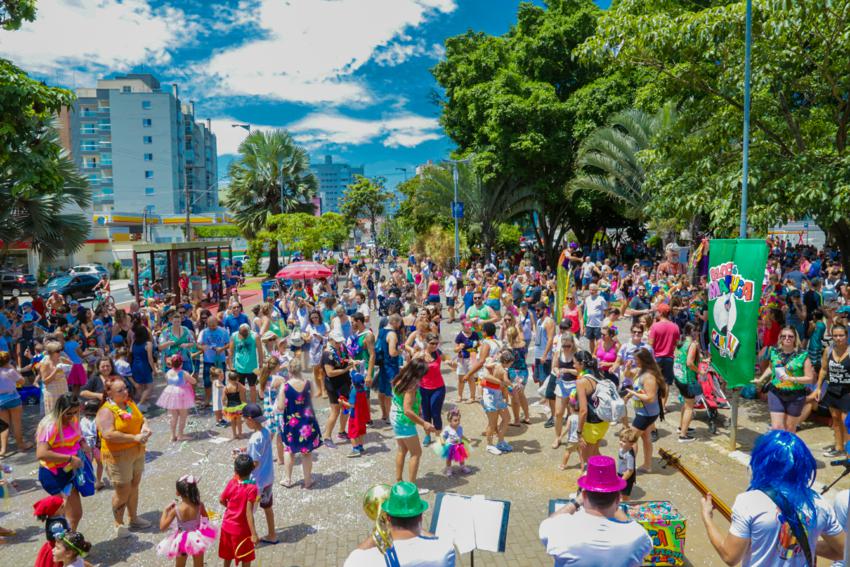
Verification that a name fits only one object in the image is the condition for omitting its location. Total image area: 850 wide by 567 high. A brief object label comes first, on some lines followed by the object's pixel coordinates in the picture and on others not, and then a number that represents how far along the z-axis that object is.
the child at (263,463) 5.50
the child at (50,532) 3.94
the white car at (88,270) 32.88
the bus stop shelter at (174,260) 18.68
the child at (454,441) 6.73
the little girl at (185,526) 4.46
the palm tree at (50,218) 16.33
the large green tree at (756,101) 8.43
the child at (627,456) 5.55
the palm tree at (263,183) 37.88
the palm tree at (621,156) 23.75
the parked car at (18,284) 30.53
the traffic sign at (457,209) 26.62
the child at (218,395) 9.12
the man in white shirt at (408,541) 2.89
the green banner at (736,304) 6.82
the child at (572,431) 6.77
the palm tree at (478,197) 29.73
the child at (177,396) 8.34
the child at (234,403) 8.27
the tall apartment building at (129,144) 72.00
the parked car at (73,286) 28.64
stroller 8.08
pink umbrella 17.91
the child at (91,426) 6.34
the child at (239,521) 4.61
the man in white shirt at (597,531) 2.92
